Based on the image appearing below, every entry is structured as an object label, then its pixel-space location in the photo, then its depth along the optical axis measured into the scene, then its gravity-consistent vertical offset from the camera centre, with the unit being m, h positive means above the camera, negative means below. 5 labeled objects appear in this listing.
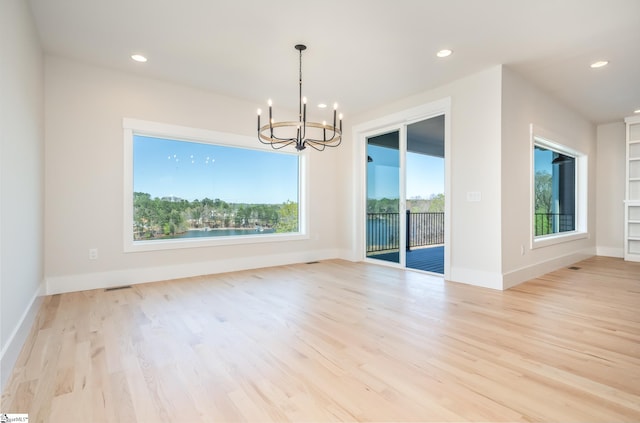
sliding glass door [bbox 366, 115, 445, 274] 5.12 +0.47
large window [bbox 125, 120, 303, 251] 4.22 +0.33
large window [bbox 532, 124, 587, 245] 5.09 +0.39
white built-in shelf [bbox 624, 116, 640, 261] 5.86 +0.38
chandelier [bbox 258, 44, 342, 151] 3.24 +1.37
